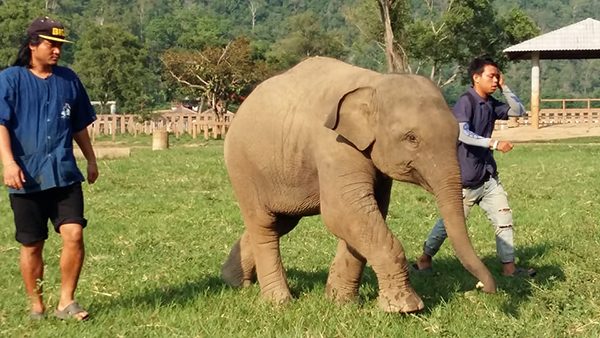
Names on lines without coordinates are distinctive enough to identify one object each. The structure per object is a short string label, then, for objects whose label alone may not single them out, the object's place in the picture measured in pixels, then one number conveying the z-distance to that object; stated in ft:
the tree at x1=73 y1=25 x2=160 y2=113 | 201.67
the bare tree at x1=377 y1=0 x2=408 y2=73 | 129.39
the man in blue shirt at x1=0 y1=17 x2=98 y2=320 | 19.83
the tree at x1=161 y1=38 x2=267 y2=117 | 174.40
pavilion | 128.36
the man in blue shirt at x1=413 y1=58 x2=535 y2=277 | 25.99
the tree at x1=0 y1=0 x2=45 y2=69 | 221.87
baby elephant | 18.58
